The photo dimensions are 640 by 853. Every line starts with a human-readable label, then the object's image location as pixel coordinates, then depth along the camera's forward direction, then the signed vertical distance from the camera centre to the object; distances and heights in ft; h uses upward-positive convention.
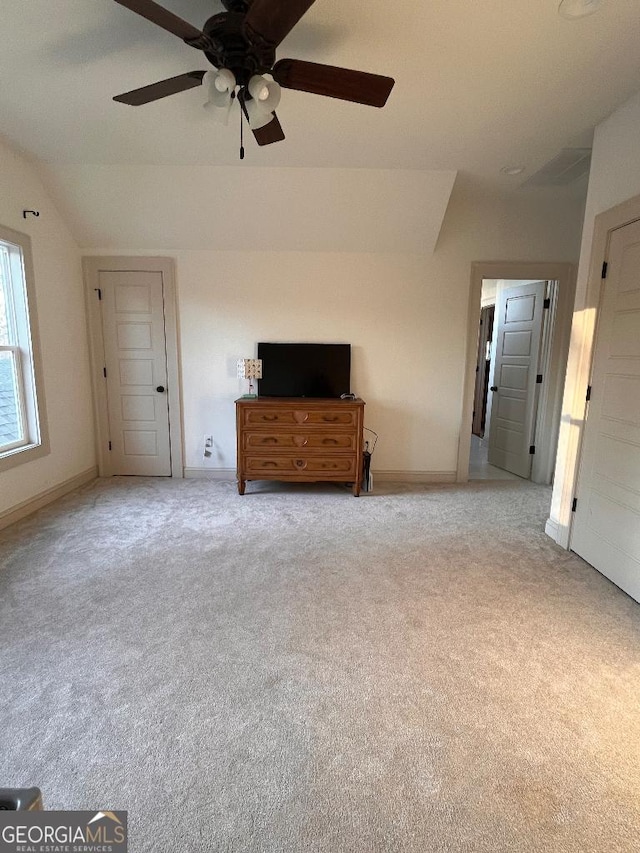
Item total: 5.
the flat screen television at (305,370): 13.74 -0.32
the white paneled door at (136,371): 13.87 -0.47
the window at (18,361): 10.85 -0.17
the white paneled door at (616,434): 7.74 -1.37
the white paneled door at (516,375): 14.56 -0.44
